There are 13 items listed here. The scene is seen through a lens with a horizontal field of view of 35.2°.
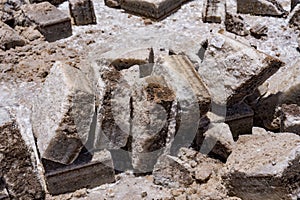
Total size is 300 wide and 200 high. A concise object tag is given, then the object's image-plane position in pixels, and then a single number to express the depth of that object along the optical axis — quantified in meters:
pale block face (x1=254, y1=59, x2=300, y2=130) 3.88
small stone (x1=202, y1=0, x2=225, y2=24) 5.61
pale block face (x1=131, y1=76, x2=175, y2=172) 3.29
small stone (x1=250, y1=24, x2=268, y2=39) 5.30
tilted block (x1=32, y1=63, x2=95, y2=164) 3.17
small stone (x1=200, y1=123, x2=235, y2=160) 3.49
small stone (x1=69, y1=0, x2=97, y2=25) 5.62
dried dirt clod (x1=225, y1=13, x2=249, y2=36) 5.32
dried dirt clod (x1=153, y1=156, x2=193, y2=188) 3.40
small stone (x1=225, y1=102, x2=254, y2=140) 3.72
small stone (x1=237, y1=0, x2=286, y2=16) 5.67
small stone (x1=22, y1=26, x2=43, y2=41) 5.35
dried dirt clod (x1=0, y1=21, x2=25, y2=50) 5.19
